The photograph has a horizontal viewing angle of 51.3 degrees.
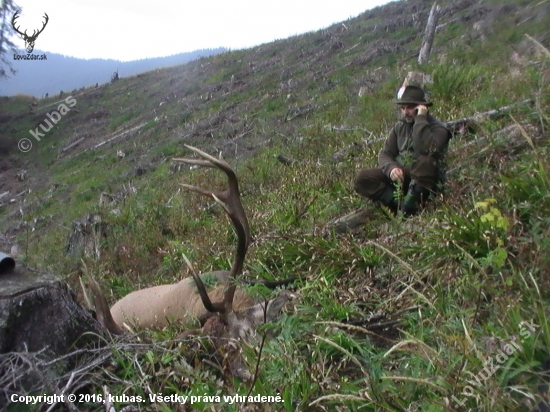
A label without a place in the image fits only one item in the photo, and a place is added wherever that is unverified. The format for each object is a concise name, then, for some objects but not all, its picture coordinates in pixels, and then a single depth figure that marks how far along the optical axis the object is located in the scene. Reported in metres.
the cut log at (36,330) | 2.83
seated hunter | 5.25
